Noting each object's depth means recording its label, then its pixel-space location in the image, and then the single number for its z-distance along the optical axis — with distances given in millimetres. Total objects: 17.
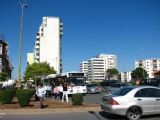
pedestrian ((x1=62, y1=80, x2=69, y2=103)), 12403
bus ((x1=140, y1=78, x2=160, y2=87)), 17390
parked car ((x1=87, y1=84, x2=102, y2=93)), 22985
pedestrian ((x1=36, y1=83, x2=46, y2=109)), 9725
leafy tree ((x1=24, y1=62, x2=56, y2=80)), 48605
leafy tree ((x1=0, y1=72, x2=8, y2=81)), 29467
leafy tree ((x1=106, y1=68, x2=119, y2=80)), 91041
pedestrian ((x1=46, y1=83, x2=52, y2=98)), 17525
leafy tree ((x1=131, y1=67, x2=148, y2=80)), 68116
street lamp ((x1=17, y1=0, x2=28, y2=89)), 13438
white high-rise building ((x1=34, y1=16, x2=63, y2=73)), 63482
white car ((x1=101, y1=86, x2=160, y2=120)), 6788
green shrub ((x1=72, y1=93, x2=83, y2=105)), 10259
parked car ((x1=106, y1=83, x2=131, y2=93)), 20481
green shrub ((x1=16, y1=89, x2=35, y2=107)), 9861
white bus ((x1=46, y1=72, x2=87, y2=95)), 17691
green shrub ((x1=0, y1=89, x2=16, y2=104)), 10959
